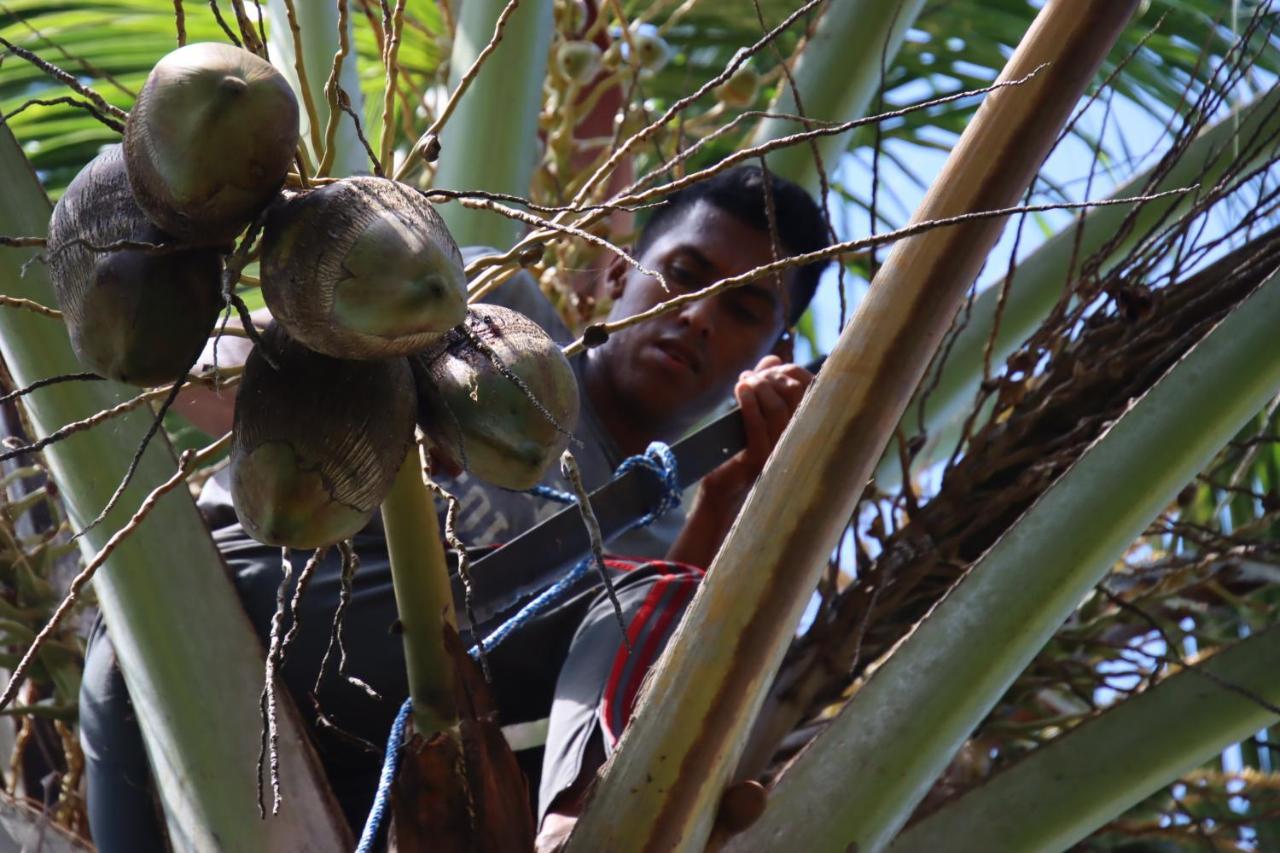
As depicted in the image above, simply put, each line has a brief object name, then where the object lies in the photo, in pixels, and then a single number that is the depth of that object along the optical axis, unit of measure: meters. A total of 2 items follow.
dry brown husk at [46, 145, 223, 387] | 3.77
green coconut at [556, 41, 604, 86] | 7.31
